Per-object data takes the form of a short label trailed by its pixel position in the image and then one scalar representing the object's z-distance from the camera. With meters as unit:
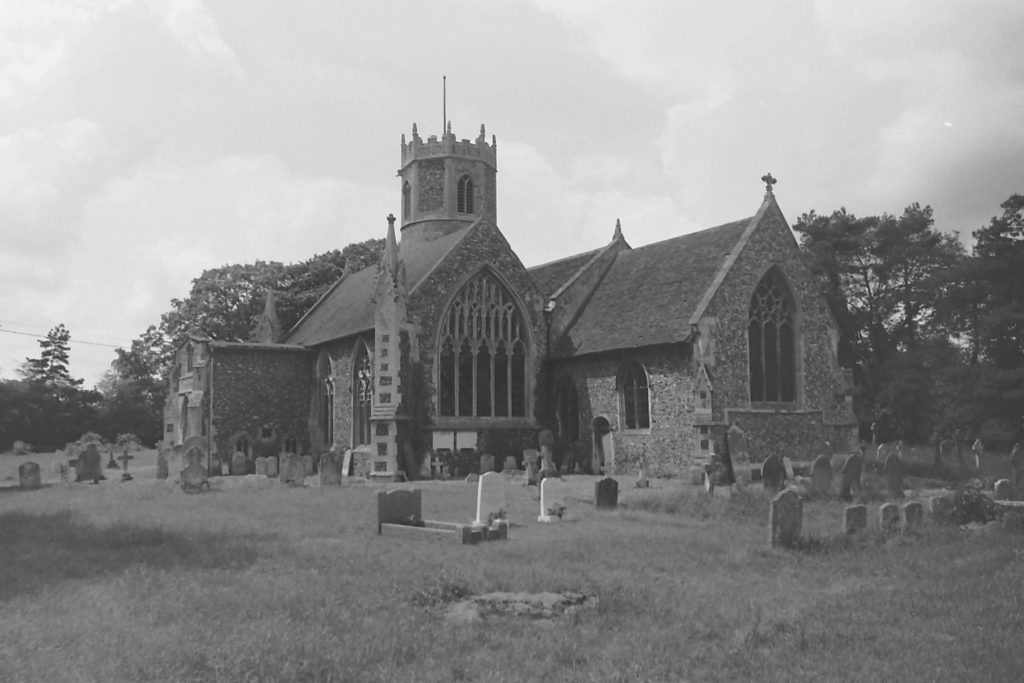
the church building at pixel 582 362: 26.30
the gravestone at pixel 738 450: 24.44
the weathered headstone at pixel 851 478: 19.19
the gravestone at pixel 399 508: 14.59
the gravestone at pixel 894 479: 19.28
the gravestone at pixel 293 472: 24.36
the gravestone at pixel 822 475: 19.44
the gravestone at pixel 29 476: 25.30
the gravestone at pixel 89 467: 27.77
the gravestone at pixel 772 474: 20.00
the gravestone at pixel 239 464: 31.73
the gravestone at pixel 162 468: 29.05
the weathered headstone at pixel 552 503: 16.50
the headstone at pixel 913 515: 14.62
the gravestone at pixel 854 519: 14.00
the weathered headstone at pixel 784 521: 12.99
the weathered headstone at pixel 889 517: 14.32
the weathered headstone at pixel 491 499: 15.49
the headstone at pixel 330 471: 24.72
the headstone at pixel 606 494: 18.23
